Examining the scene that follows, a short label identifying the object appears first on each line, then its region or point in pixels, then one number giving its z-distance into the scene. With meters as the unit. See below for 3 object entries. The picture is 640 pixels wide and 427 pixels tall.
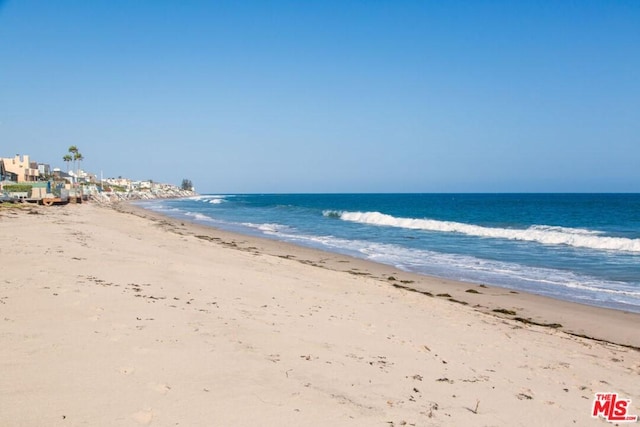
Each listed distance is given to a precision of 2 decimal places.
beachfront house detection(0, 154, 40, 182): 63.24
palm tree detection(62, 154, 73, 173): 78.56
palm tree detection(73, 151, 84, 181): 77.69
